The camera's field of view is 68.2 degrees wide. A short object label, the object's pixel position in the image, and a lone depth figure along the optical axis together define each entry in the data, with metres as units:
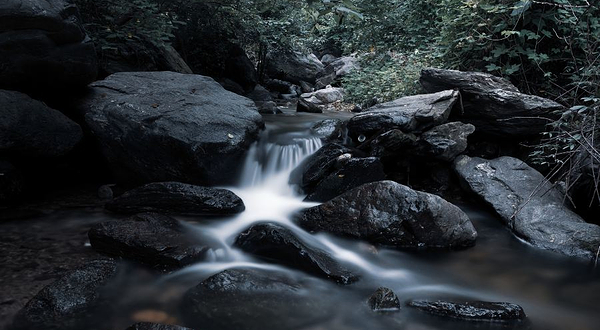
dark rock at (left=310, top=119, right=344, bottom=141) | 7.30
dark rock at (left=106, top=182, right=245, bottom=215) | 5.25
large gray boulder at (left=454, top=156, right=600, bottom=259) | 4.77
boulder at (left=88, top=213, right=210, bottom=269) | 4.07
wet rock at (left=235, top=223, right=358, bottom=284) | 4.06
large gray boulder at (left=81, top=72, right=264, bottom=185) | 5.70
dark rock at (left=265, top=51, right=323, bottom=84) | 18.16
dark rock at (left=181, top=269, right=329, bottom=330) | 3.28
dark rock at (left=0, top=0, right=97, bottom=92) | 5.26
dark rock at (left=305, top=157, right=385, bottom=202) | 5.86
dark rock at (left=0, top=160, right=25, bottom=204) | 5.24
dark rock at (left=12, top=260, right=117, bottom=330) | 3.09
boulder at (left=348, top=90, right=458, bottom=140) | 6.37
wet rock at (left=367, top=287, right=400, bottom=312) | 3.54
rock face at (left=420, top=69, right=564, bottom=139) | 6.18
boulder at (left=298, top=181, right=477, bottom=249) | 4.74
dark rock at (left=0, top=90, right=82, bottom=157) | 5.18
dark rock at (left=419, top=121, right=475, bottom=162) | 6.20
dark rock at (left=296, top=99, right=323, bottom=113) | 11.23
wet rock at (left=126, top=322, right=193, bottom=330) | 2.85
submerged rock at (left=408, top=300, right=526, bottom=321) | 3.37
